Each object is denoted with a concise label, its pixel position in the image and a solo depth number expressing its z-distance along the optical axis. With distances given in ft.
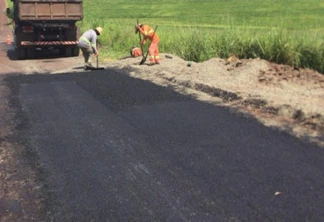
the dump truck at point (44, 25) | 50.39
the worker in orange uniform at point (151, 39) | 41.70
